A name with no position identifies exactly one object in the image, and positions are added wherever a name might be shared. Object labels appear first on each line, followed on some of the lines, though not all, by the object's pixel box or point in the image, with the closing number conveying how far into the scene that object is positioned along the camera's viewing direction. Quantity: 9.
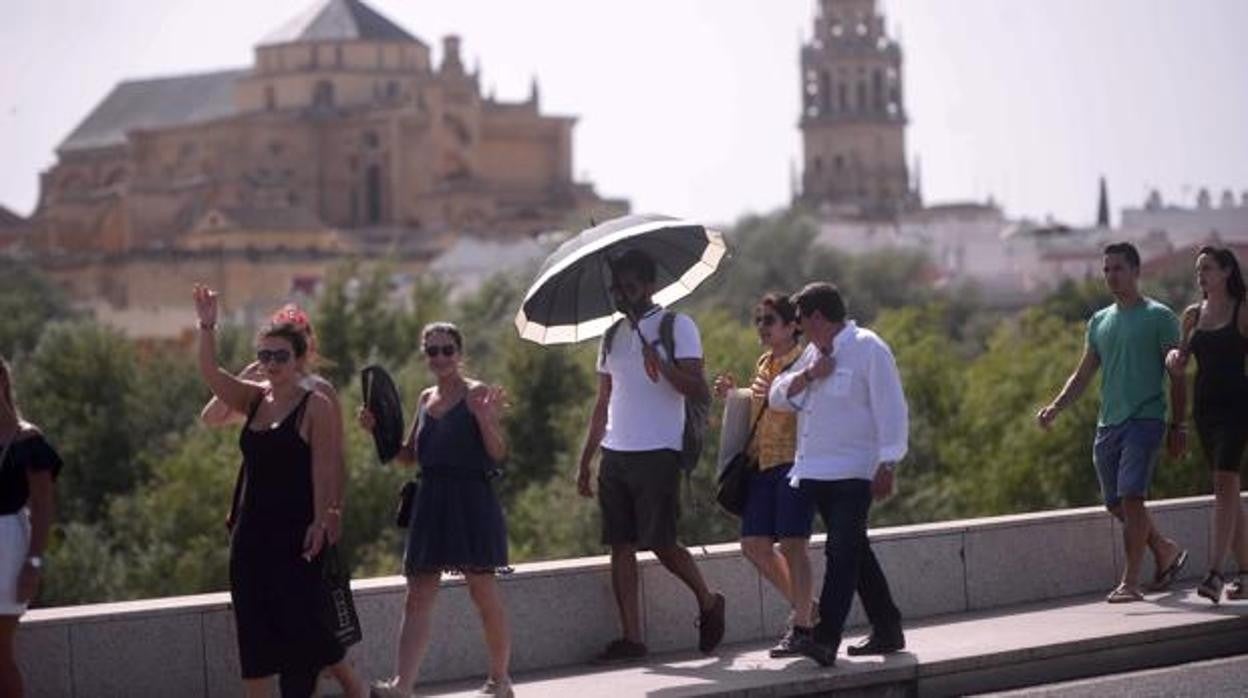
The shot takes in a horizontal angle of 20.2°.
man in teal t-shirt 16.71
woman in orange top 14.98
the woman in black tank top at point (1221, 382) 16.59
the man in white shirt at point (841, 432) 14.54
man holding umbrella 15.17
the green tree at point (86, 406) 77.44
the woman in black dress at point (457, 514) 13.94
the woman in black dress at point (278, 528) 13.10
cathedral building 171.00
